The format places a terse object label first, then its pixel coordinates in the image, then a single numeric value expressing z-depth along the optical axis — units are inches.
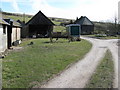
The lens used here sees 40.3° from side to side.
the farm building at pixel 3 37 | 619.3
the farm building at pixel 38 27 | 1595.7
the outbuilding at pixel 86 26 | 2326.6
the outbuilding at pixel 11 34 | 793.9
